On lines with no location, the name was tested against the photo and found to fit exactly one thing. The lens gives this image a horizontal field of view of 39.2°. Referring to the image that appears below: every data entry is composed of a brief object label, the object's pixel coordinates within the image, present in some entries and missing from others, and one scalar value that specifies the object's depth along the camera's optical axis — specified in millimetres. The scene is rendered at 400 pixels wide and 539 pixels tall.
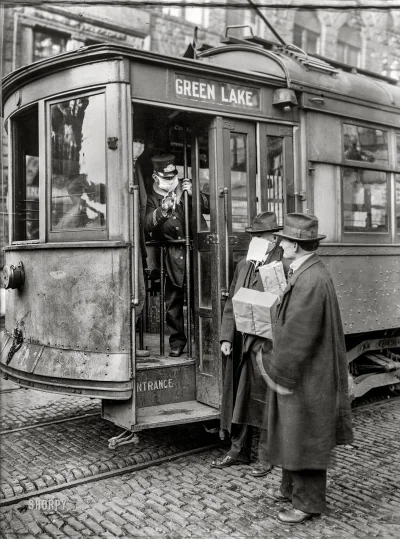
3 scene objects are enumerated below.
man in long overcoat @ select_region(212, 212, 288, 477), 4422
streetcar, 4219
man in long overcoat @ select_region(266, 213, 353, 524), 3396
